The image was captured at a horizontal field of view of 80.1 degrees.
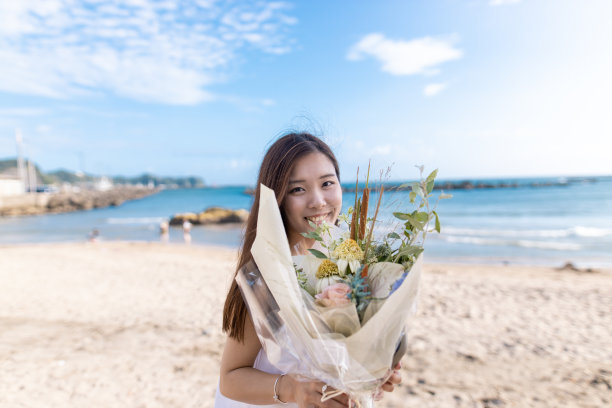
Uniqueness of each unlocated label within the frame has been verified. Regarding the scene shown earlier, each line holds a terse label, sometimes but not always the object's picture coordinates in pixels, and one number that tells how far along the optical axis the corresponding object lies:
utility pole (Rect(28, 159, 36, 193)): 60.70
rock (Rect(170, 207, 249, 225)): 26.94
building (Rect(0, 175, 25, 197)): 49.47
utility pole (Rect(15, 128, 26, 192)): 51.42
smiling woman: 1.58
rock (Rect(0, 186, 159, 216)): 39.61
